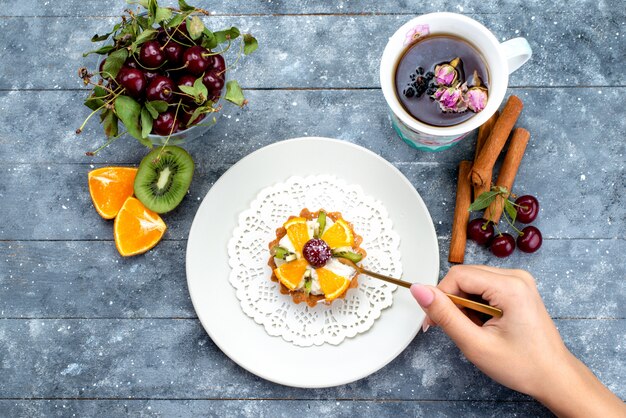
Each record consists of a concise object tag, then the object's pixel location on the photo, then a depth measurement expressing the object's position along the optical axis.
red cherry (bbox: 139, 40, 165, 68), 1.22
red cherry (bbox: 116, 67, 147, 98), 1.21
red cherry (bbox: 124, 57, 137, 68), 1.25
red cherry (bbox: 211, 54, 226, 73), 1.29
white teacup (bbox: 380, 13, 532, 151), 1.23
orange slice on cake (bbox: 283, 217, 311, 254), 1.35
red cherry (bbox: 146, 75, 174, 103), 1.22
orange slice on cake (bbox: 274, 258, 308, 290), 1.34
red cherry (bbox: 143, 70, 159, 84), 1.24
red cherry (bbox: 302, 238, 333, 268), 1.31
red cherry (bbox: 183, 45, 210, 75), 1.24
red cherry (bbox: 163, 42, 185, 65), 1.25
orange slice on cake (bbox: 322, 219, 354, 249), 1.36
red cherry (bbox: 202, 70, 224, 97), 1.28
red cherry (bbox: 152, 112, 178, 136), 1.26
